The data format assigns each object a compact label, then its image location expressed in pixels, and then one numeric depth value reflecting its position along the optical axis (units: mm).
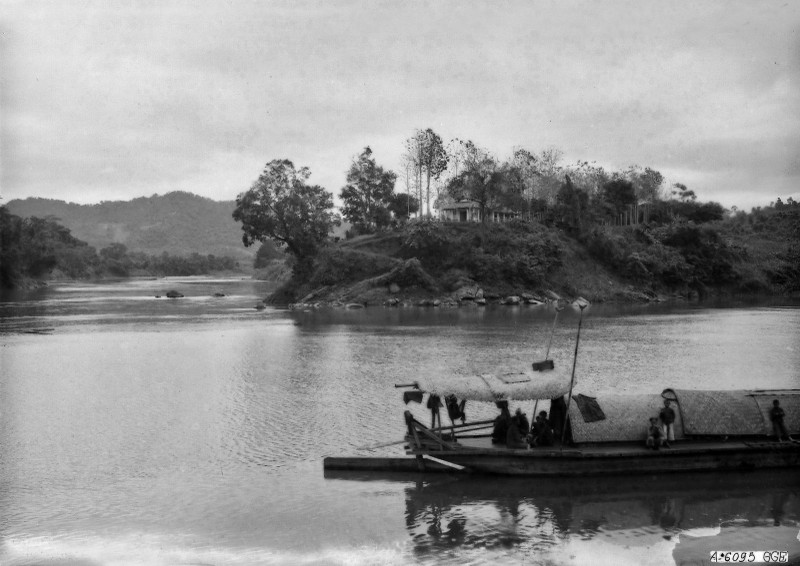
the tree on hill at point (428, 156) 100812
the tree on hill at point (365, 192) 100875
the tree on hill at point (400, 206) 101500
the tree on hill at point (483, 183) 91312
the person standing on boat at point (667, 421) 19844
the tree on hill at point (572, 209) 97562
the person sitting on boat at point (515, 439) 19750
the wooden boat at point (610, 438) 19297
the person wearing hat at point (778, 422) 20000
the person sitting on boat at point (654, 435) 19531
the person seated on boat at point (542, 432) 20000
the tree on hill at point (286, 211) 83812
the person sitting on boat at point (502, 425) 20469
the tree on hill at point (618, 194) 108694
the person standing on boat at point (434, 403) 20906
